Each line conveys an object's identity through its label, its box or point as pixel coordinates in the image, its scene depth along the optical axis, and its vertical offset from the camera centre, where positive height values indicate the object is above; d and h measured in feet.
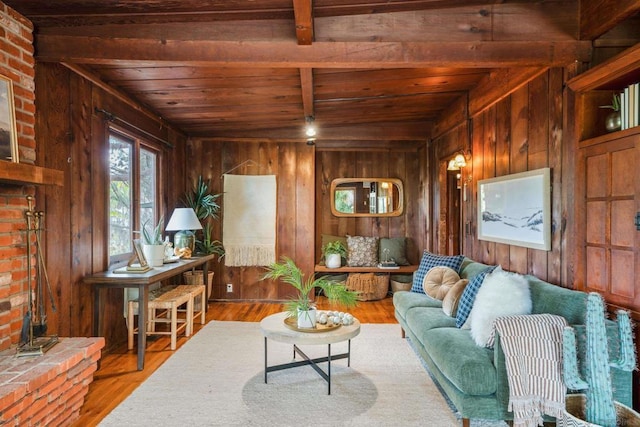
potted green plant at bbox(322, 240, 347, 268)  18.51 -2.02
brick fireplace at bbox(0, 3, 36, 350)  7.56 +0.52
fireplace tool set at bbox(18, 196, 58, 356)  7.48 -1.88
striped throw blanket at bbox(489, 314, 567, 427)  6.47 -2.71
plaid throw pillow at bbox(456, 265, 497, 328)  9.21 -2.14
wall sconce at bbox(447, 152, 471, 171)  13.67 +1.86
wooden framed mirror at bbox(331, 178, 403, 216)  20.05 +0.80
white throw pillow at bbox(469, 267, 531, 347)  7.70 -1.89
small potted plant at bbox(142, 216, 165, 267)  12.25 -1.10
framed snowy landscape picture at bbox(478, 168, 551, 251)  9.05 +0.05
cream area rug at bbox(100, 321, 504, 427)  7.79 -4.19
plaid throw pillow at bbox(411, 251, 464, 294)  12.52 -1.76
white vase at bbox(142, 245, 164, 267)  12.24 -1.29
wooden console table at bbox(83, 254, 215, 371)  10.16 -1.93
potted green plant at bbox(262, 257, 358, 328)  8.98 -2.06
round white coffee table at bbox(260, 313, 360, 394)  8.41 -2.77
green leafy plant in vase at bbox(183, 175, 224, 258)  17.16 +0.17
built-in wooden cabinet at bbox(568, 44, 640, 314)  6.78 +0.37
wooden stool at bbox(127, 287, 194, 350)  11.69 -3.00
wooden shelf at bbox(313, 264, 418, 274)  18.12 -2.74
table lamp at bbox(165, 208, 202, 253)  14.67 -0.46
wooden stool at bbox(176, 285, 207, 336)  13.14 -3.41
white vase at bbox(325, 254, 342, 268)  18.49 -2.35
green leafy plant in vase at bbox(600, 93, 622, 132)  7.32 +1.80
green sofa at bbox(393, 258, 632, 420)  6.80 -2.90
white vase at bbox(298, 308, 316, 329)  8.94 -2.51
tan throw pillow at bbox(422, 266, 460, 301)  11.71 -2.19
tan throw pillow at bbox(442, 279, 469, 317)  10.10 -2.34
